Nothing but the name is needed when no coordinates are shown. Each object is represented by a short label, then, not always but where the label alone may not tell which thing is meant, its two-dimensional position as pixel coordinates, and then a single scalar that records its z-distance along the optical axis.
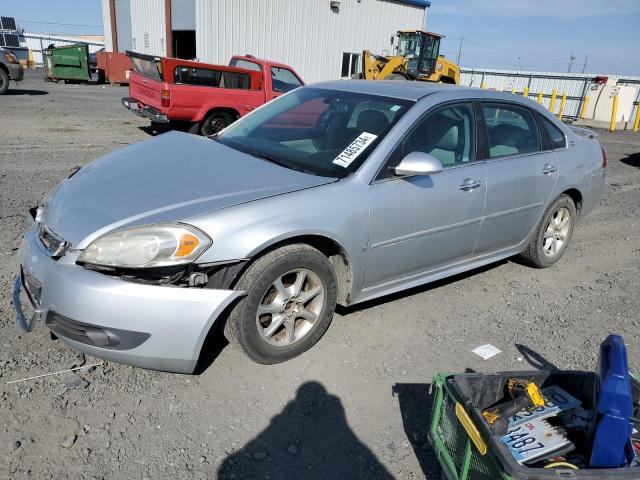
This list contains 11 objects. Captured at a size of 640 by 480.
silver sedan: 2.42
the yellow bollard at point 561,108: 20.62
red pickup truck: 9.53
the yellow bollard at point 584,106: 22.00
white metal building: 22.53
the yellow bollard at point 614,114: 19.20
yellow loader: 20.56
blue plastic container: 1.80
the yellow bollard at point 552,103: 20.39
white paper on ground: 3.26
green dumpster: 22.64
